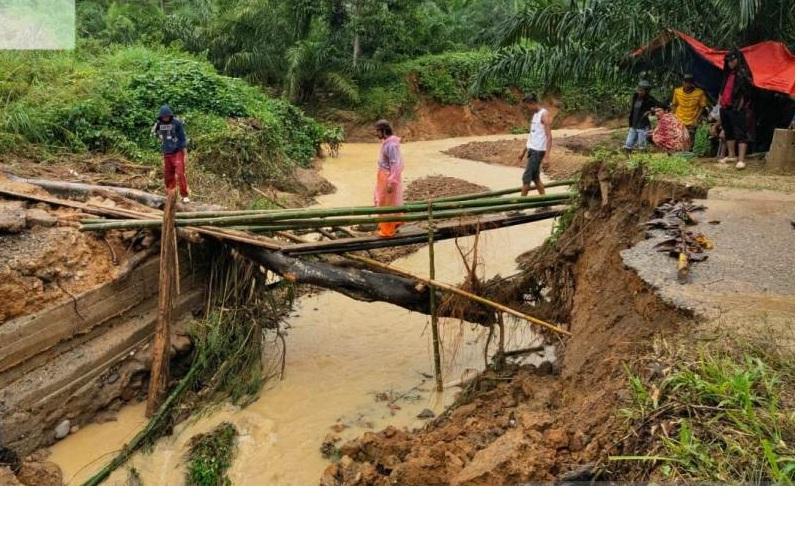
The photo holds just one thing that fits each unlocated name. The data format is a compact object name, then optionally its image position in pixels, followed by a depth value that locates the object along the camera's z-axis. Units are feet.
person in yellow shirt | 27.12
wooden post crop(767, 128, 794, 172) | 22.58
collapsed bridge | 16.08
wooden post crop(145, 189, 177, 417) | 17.31
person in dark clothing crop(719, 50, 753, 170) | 23.70
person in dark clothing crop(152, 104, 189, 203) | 24.50
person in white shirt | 23.20
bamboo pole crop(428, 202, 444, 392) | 16.87
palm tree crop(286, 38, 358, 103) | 63.52
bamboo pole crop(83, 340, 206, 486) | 15.14
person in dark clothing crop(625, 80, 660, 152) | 27.48
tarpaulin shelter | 24.76
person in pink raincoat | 22.65
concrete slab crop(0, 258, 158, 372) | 15.74
